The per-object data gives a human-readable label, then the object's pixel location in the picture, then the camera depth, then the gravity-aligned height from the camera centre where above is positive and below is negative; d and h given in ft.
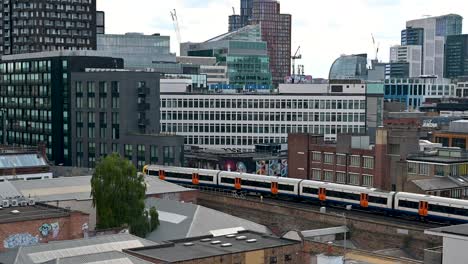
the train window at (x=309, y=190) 289.12 -39.50
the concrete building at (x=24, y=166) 291.17 -32.10
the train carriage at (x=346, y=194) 265.13 -39.04
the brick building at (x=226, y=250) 176.76 -39.66
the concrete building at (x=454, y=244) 156.04 -31.91
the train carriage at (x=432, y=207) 239.71 -38.61
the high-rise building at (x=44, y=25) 631.97 +46.84
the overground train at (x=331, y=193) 245.86 -39.34
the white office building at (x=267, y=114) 465.06 -18.03
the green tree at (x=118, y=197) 217.36 -32.34
